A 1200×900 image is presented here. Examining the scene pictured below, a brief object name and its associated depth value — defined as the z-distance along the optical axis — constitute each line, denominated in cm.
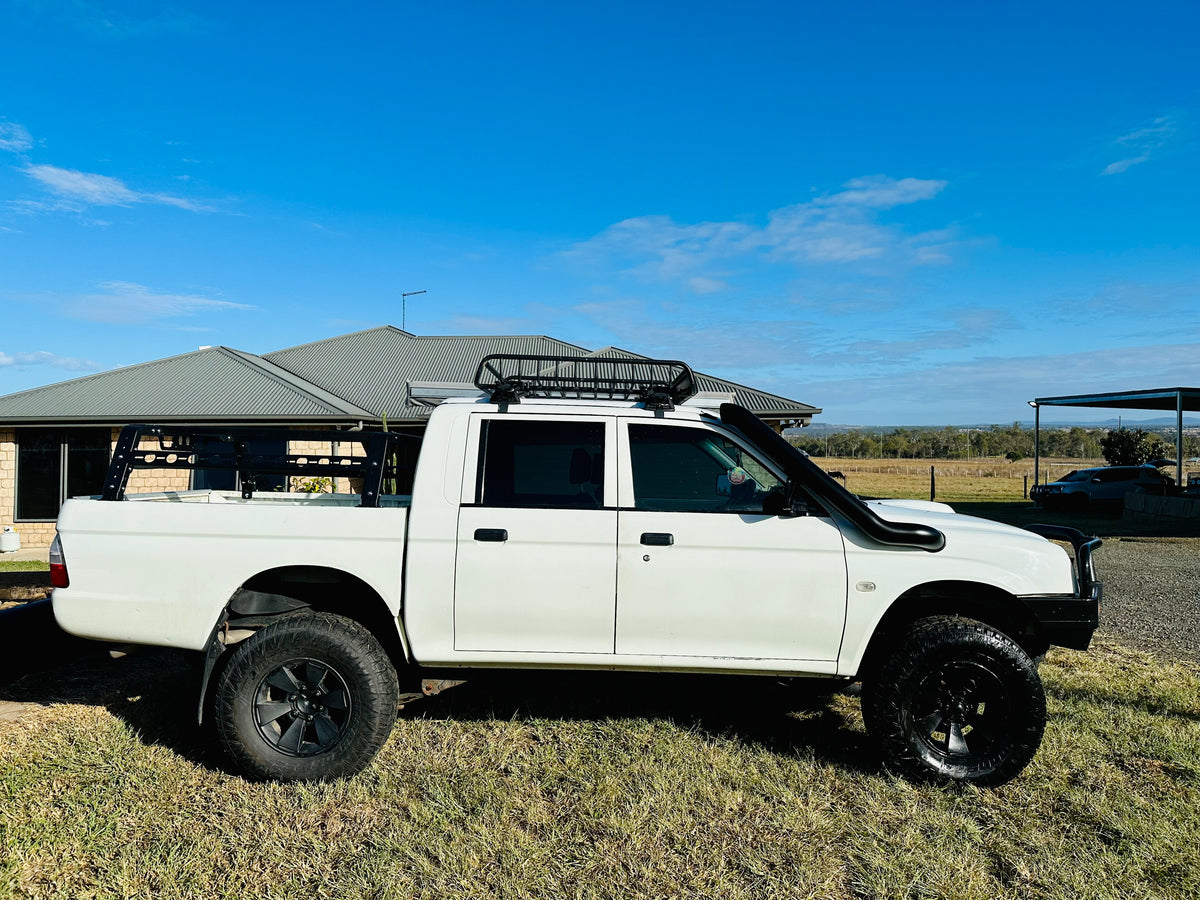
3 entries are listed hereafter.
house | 1647
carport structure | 2123
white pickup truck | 395
